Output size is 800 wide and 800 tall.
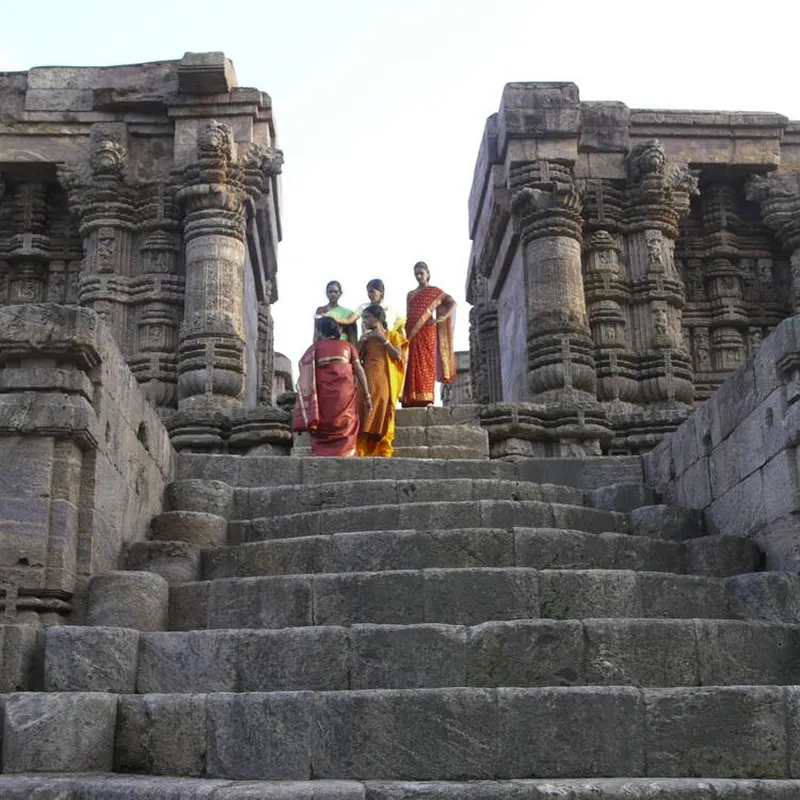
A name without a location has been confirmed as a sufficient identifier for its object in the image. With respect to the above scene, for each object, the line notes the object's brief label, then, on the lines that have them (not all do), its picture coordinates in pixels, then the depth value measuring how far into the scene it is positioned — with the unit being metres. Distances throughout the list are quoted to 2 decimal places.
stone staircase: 4.46
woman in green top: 12.28
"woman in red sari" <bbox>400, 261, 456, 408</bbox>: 13.26
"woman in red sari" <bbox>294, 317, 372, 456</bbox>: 10.46
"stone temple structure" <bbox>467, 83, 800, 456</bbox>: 13.30
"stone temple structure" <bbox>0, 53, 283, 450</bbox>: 13.09
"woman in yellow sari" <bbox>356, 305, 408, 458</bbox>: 10.90
